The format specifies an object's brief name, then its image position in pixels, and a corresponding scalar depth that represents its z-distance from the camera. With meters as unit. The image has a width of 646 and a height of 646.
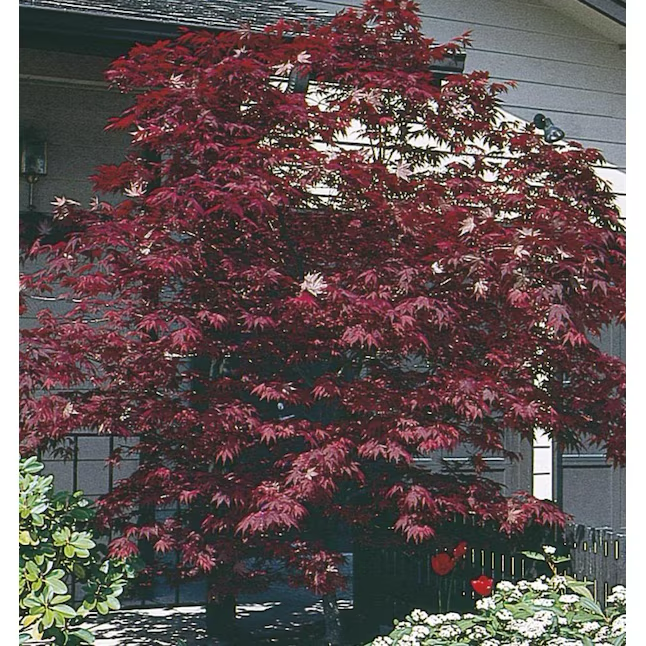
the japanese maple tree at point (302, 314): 4.18
